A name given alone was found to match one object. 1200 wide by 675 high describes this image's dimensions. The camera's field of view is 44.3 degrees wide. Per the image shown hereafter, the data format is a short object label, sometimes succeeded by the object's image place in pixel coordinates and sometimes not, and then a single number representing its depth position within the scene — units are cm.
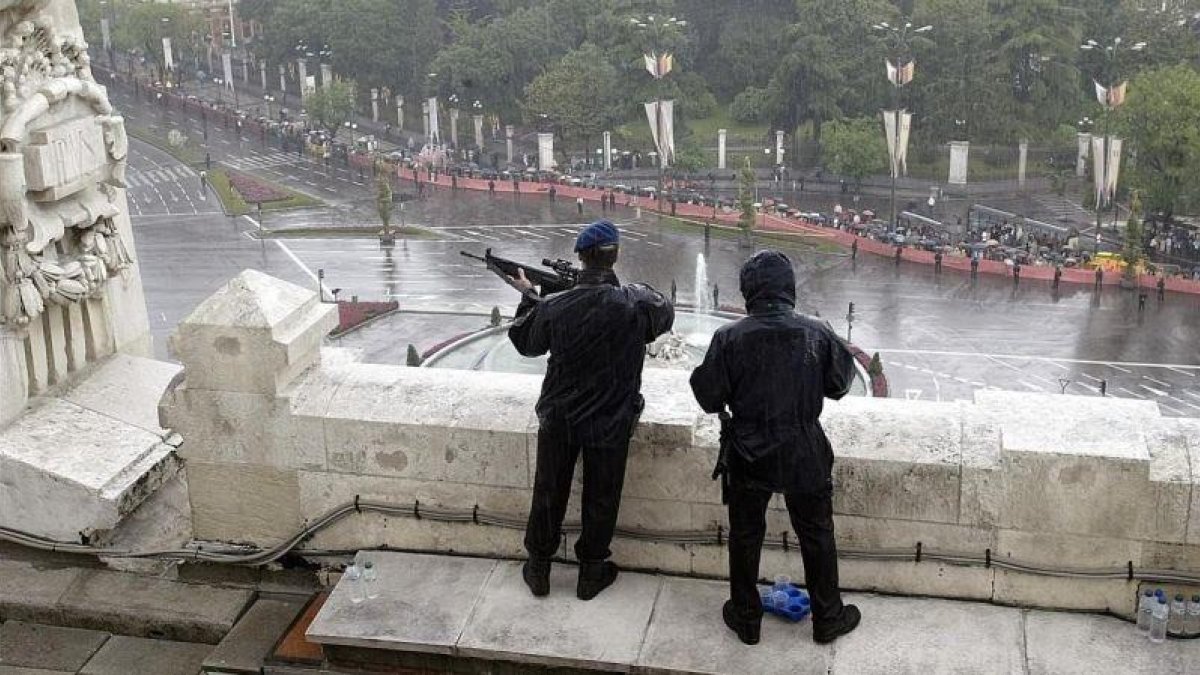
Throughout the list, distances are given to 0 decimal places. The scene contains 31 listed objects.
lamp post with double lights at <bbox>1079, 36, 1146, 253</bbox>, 5312
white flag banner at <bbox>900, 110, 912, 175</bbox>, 5994
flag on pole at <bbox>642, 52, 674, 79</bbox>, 6296
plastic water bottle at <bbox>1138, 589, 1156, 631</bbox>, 653
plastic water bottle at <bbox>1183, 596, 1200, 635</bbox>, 649
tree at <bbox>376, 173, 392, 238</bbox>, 5425
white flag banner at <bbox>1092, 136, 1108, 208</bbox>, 5344
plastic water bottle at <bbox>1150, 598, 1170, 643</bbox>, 647
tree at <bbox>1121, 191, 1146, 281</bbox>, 4678
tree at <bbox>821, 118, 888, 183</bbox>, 6581
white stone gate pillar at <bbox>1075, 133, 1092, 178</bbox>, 6644
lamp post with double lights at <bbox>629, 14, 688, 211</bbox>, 6359
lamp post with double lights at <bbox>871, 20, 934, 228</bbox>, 5828
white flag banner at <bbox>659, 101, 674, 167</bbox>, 6347
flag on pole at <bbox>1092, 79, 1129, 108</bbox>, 5309
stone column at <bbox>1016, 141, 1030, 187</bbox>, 6800
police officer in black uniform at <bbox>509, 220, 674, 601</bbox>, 684
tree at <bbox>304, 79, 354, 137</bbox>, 7750
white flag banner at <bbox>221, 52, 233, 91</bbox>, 9355
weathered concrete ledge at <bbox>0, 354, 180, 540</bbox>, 859
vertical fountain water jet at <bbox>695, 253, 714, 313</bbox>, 4547
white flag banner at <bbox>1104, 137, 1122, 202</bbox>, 5291
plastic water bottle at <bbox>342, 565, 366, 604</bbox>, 716
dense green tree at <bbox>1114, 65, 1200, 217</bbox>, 5519
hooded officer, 647
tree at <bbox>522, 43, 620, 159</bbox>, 7219
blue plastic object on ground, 676
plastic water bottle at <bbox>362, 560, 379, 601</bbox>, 721
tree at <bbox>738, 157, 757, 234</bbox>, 5331
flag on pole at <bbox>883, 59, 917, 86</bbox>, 5809
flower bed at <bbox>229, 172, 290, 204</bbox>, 6538
